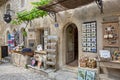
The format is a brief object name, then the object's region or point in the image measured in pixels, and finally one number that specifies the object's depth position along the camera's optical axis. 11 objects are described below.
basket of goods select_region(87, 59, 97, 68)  2.74
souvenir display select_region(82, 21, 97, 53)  2.86
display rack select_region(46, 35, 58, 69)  3.52
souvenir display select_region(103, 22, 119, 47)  2.51
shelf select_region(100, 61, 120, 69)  2.29
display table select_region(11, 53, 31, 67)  4.24
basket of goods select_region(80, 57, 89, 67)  2.83
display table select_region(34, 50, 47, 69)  3.78
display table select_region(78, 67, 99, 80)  2.59
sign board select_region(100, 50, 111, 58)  2.50
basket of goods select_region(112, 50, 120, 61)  2.44
